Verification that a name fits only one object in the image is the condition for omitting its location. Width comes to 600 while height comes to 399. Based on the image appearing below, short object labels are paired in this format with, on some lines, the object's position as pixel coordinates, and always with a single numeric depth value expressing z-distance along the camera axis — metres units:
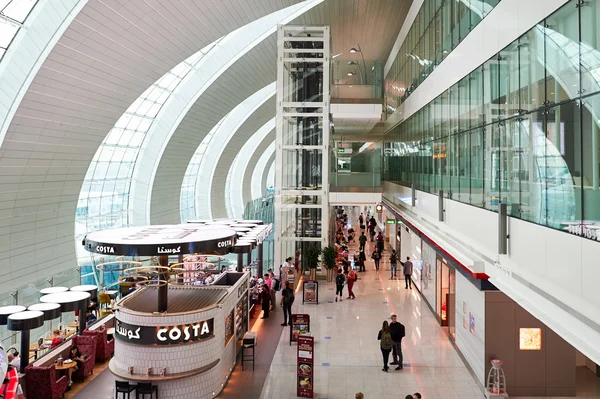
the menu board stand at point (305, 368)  10.62
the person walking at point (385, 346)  12.30
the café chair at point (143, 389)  10.33
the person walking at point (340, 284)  19.59
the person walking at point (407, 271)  22.45
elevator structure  24.53
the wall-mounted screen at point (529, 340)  11.19
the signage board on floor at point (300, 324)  14.24
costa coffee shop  10.56
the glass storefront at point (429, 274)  18.14
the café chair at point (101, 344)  13.39
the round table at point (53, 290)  14.91
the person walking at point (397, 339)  12.48
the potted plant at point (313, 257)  23.75
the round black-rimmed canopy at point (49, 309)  12.34
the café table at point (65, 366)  11.27
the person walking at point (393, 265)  24.81
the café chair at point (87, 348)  12.38
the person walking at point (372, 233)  40.94
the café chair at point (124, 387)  10.24
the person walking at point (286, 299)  16.70
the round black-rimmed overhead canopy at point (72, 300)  13.33
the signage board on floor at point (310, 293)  19.91
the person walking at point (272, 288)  18.91
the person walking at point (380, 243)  28.91
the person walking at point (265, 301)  17.97
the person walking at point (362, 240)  29.78
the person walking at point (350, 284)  20.33
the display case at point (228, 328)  12.41
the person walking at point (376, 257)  27.54
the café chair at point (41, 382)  10.58
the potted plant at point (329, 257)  23.45
